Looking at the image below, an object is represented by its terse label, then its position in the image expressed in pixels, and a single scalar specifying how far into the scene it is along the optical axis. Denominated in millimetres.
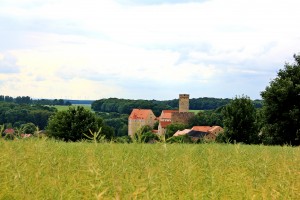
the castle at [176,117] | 193838
